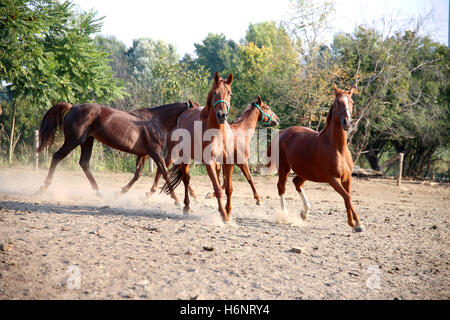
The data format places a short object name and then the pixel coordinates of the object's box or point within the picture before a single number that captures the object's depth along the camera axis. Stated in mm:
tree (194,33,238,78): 49469
